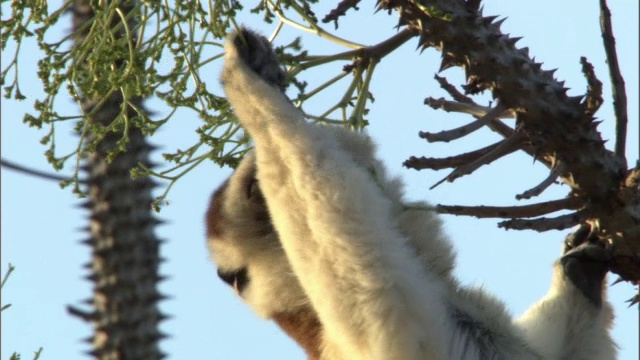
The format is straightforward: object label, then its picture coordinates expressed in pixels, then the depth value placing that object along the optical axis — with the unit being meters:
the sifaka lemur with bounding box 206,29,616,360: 8.87
